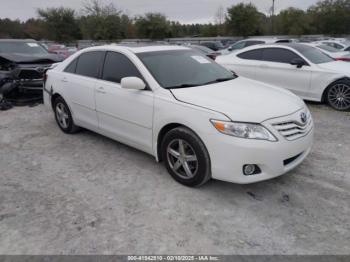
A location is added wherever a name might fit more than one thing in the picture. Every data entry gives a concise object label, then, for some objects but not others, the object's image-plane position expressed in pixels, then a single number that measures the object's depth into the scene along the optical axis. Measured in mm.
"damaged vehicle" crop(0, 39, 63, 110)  7278
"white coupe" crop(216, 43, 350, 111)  6531
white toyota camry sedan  2957
